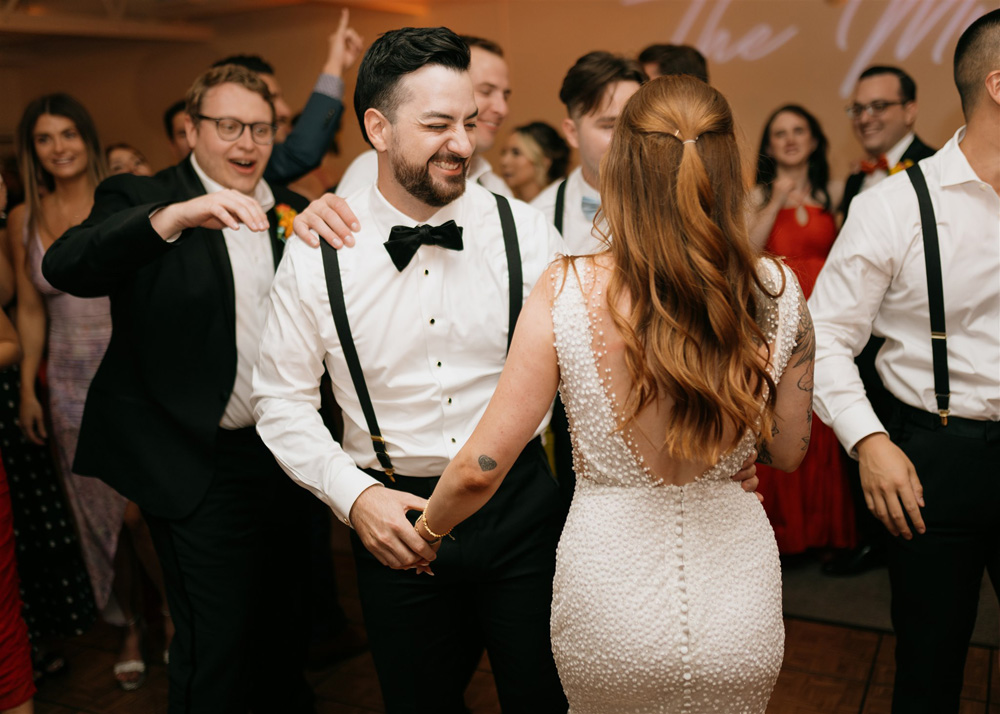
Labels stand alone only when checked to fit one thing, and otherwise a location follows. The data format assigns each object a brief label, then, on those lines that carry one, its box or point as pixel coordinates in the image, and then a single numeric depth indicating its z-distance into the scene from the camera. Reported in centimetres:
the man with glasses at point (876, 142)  347
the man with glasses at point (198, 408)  202
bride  123
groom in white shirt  165
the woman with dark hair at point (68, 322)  296
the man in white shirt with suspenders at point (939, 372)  176
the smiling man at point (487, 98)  268
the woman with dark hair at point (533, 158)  486
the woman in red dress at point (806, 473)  347
